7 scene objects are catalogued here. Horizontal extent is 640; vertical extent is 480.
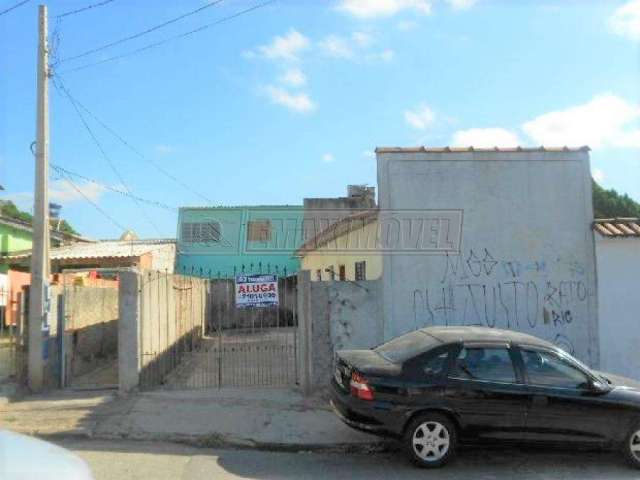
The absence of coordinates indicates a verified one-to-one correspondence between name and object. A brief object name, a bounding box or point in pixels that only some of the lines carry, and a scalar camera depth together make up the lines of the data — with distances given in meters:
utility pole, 9.85
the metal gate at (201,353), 11.12
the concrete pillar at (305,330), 9.80
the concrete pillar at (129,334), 9.66
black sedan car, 6.68
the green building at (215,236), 33.78
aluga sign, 10.55
